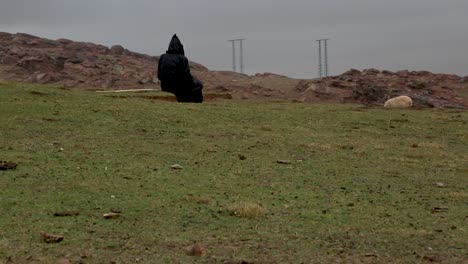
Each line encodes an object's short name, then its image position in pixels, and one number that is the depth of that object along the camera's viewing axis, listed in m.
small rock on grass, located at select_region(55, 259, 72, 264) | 4.72
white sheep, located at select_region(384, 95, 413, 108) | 22.73
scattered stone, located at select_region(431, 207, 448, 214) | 7.05
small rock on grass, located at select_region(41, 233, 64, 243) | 5.25
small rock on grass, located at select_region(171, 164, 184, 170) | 8.80
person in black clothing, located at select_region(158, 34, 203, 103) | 17.64
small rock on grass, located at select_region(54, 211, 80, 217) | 6.09
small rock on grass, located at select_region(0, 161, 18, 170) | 7.99
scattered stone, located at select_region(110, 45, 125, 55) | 51.03
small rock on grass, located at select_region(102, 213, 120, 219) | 6.10
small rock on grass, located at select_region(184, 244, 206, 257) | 5.11
